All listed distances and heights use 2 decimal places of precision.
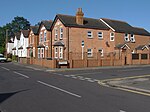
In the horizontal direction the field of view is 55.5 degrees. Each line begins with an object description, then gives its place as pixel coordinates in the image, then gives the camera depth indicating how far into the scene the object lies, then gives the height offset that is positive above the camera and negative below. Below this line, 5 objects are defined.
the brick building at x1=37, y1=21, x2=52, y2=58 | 23.91 +2.82
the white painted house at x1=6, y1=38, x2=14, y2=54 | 42.38 +2.92
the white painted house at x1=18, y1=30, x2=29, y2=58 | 31.15 +2.77
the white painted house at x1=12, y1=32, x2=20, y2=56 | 36.21 +3.05
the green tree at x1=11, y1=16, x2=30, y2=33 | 76.49 +17.66
